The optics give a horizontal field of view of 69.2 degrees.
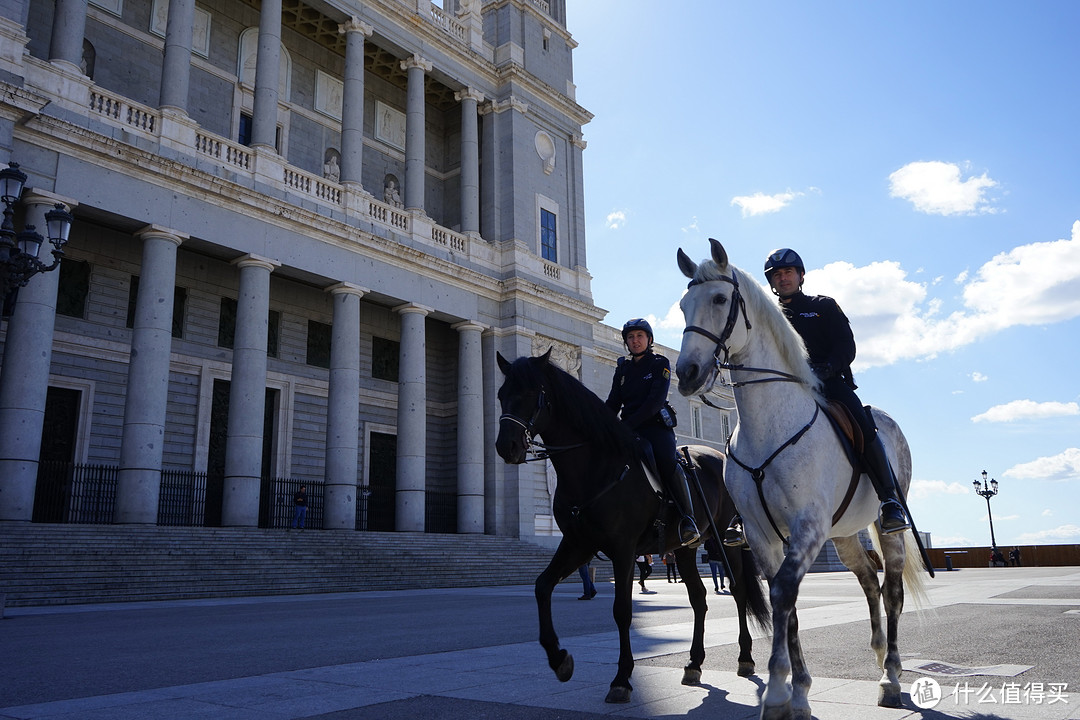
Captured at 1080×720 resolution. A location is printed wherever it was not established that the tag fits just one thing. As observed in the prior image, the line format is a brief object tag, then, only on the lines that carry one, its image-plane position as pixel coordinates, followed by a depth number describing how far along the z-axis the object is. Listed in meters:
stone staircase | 15.24
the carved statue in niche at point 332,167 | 30.11
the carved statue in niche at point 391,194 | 31.91
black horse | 5.47
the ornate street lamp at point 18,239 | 10.90
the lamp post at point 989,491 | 43.92
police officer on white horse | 5.26
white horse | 4.62
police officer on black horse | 6.35
